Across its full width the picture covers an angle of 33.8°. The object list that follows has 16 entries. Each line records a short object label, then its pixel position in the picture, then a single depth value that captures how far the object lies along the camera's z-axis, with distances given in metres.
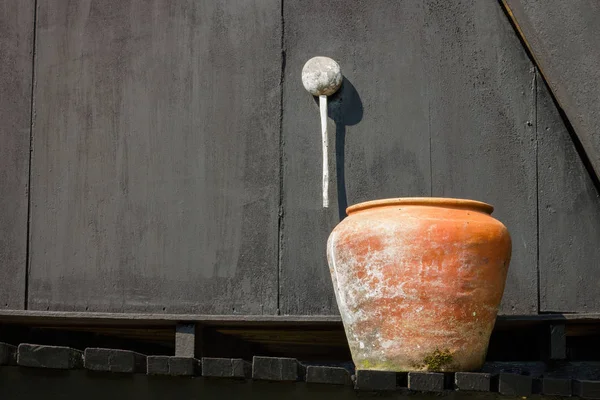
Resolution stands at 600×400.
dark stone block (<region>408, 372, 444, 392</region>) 3.75
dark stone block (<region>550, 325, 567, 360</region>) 4.61
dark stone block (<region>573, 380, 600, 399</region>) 3.78
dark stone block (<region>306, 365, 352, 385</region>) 3.66
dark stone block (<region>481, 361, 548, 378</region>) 4.73
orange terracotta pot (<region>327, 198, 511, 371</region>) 3.86
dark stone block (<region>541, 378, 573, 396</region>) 3.75
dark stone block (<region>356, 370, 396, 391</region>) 3.69
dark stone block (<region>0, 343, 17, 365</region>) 3.55
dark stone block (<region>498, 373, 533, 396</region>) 3.72
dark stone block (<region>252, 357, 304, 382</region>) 3.67
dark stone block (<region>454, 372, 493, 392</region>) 3.70
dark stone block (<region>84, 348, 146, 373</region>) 3.61
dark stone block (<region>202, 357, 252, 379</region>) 3.69
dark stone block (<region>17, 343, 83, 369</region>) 3.56
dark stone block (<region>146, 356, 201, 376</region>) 3.68
